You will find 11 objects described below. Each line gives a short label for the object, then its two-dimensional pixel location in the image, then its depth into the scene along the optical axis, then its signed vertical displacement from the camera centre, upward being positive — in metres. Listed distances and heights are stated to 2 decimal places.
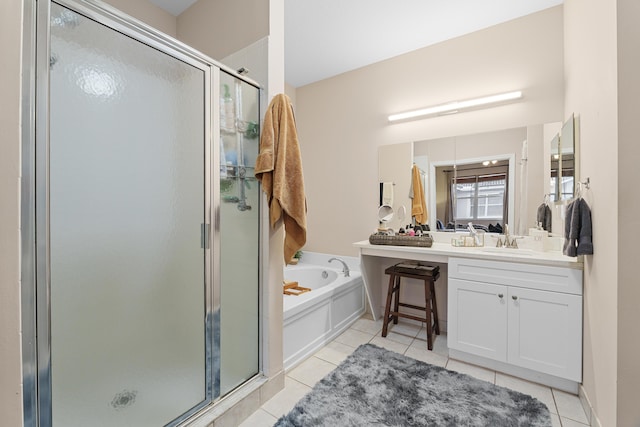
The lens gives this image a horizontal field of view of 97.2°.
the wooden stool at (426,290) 2.30 -0.69
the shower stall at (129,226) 0.94 -0.06
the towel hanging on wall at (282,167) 1.58 +0.26
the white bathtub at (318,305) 2.04 -0.80
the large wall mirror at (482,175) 2.27 +0.33
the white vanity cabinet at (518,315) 1.71 -0.69
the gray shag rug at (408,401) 1.50 -1.10
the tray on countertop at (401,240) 2.41 -0.25
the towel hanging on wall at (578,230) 1.49 -0.09
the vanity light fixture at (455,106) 2.33 +0.95
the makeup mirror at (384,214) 2.90 -0.02
